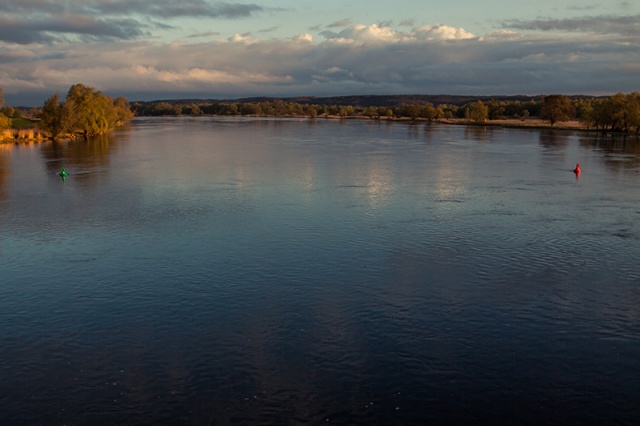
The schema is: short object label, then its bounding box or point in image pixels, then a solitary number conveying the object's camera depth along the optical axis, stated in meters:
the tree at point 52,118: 99.88
